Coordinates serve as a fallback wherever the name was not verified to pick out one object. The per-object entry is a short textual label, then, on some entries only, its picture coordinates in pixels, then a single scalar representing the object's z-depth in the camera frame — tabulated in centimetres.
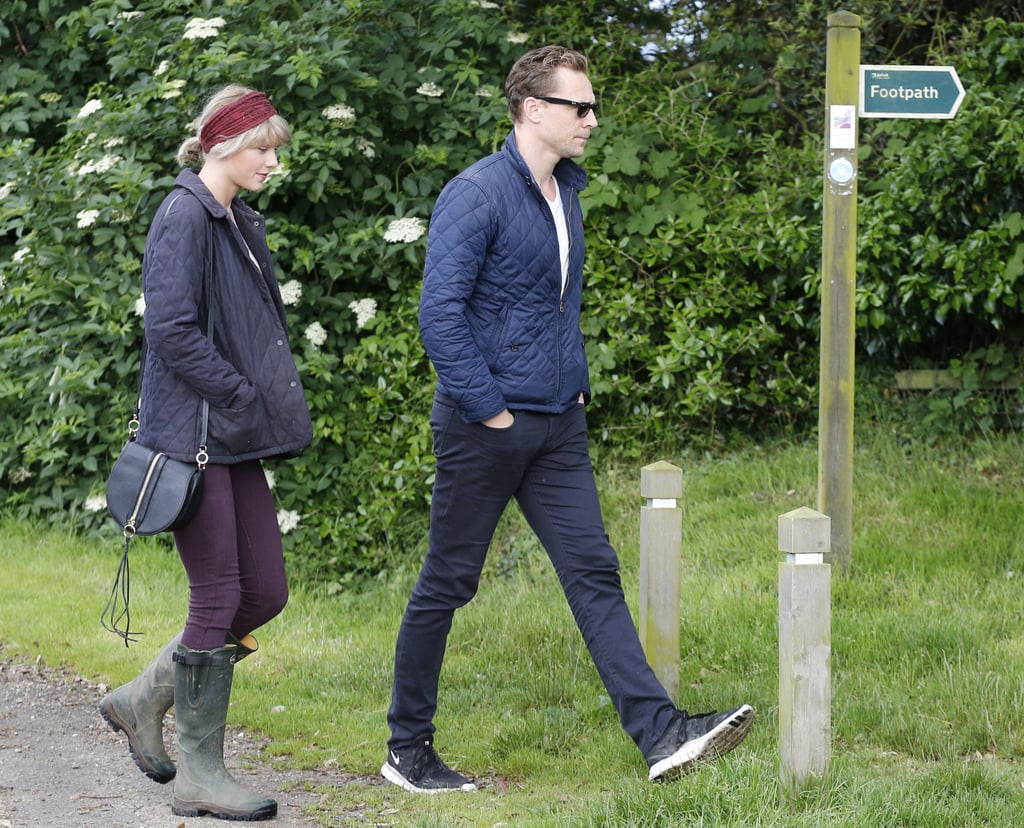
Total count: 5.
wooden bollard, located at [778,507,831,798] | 739
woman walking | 779
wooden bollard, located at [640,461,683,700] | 901
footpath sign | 1118
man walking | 791
